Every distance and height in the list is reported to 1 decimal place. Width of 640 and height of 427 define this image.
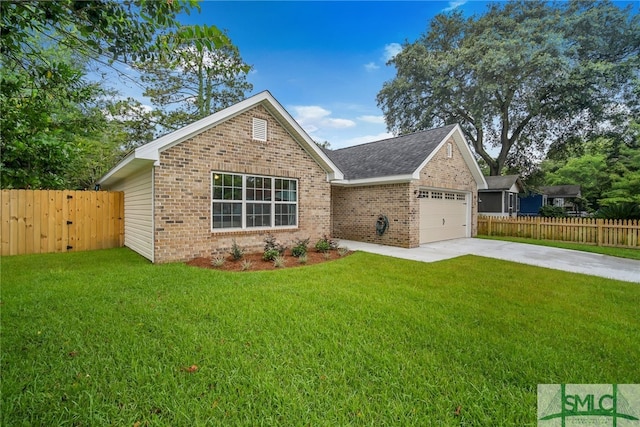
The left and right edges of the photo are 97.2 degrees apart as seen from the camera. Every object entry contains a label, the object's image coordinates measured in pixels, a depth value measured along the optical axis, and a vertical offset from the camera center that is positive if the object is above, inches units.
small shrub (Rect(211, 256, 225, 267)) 275.6 -51.8
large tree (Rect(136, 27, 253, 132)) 714.8 +299.1
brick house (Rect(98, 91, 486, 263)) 289.3 +30.9
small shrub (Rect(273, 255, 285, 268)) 279.6 -52.9
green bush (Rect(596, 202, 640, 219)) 473.4 +0.8
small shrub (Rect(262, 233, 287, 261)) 306.3 -44.4
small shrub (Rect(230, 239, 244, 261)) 305.1 -47.1
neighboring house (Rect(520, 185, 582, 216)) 1042.1 +48.5
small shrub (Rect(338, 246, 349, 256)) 353.7 -52.1
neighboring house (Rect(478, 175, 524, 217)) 856.9 +46.7
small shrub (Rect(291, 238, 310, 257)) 330.8 -47.0
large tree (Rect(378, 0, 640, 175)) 805.2 +425.7
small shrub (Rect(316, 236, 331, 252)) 359.9 -46.2
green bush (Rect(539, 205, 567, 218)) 837.8 -2.5
